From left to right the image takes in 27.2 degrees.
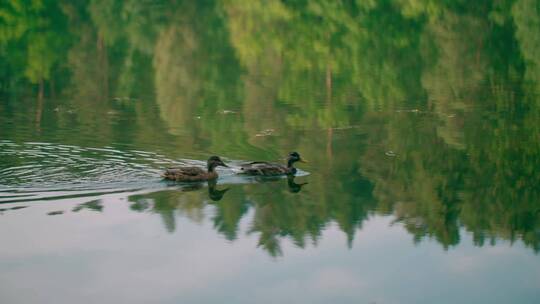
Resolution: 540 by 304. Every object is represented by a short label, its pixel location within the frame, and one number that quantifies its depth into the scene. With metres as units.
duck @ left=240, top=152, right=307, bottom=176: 20.33
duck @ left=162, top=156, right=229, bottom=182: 19.48
